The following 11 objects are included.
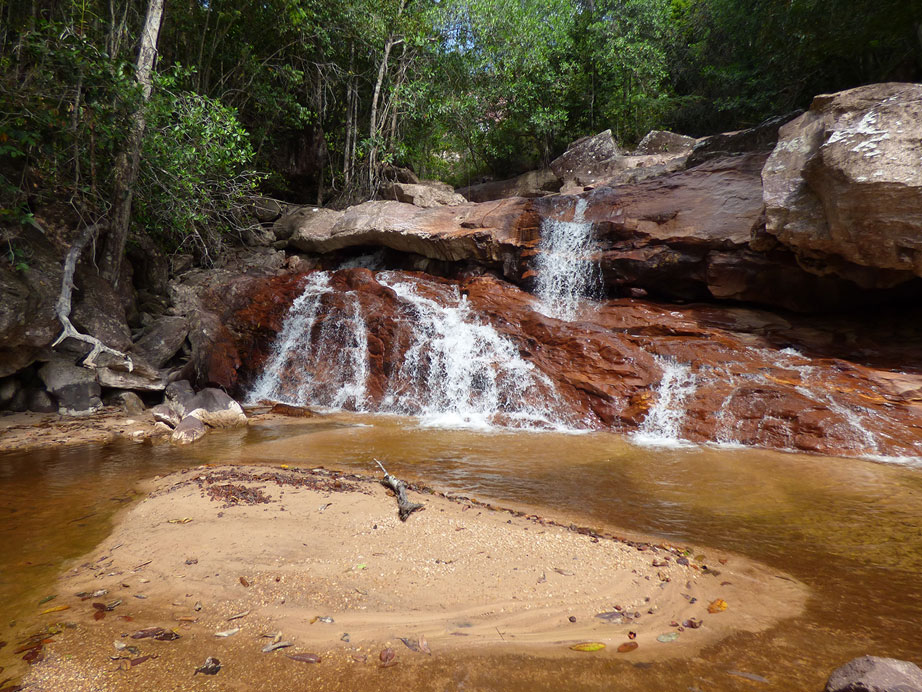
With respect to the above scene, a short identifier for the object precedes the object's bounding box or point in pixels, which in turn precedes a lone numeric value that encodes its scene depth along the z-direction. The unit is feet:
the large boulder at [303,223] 42.99
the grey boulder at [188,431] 19.90
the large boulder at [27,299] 20.84
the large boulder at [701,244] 27.66
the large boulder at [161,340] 27.91
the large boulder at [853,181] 19.34
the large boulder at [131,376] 24.08
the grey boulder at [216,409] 22.68
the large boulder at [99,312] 25.39
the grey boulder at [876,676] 4.71
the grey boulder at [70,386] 23.09
